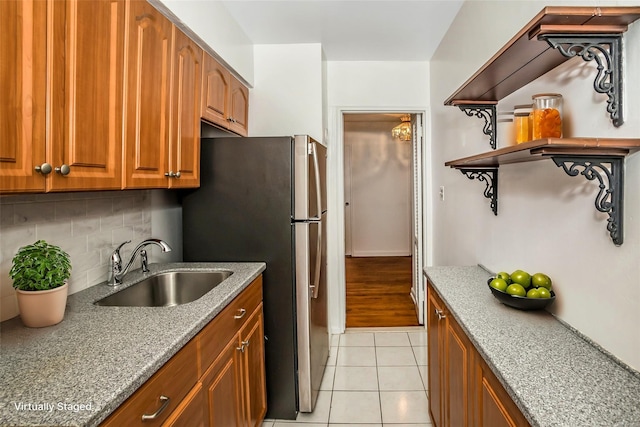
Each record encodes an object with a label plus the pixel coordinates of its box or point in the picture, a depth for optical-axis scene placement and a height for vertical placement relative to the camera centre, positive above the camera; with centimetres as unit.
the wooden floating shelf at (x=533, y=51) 93 +54
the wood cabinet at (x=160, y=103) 143 +51
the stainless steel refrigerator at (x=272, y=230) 212 -5
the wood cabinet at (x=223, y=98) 214 +80
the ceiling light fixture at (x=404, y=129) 570 +138
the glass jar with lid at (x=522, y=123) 130 +34
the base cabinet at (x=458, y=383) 103 -55
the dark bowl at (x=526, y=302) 132 -29
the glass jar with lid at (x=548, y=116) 120 +33
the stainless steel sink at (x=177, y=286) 189 -33
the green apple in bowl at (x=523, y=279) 140 -22
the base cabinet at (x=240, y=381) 142 -69
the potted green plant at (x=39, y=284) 115 -19
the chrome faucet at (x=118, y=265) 169 -19
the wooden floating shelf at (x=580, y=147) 92 +18
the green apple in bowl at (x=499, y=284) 141 -24
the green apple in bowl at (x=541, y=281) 136 -22
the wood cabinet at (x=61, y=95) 95 +37
